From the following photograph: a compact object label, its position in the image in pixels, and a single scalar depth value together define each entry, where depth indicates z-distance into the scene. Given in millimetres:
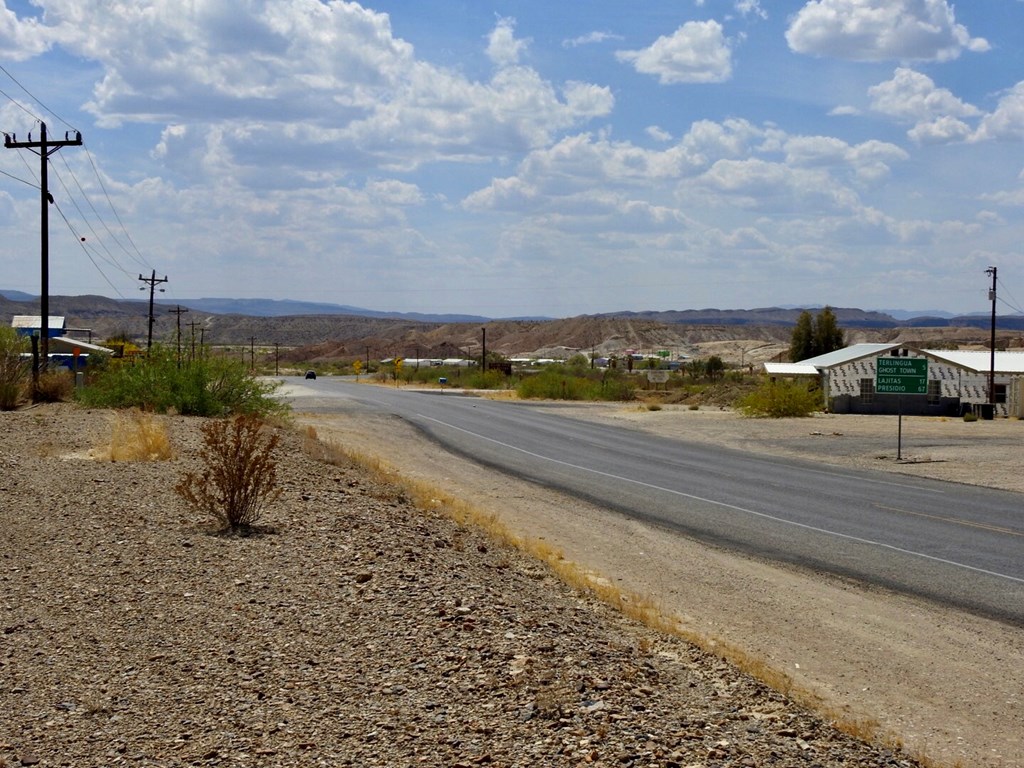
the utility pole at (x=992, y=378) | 61781
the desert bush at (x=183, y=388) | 31578
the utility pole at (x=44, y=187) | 42719
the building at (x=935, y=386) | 62625
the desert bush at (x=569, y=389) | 86500
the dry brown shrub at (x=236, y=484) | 13281
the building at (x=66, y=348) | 68000
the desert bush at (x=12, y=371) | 32344
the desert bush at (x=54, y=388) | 35938
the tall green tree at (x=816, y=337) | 119238
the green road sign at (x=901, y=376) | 38031
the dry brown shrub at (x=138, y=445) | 19094
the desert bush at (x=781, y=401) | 58344
